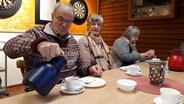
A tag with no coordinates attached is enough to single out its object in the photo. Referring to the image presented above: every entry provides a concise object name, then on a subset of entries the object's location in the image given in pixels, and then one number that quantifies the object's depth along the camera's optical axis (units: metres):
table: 0.87
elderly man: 1.14
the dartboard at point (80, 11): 4.19
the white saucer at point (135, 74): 1.46
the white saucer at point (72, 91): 0.97
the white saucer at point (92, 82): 1.12
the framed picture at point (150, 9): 3.28
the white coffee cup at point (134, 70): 1.50
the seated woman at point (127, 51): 2.39
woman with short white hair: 1.96
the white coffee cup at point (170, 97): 0.83
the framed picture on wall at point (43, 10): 3.50
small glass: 1.18
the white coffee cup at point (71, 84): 0.99
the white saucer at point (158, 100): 0.88
